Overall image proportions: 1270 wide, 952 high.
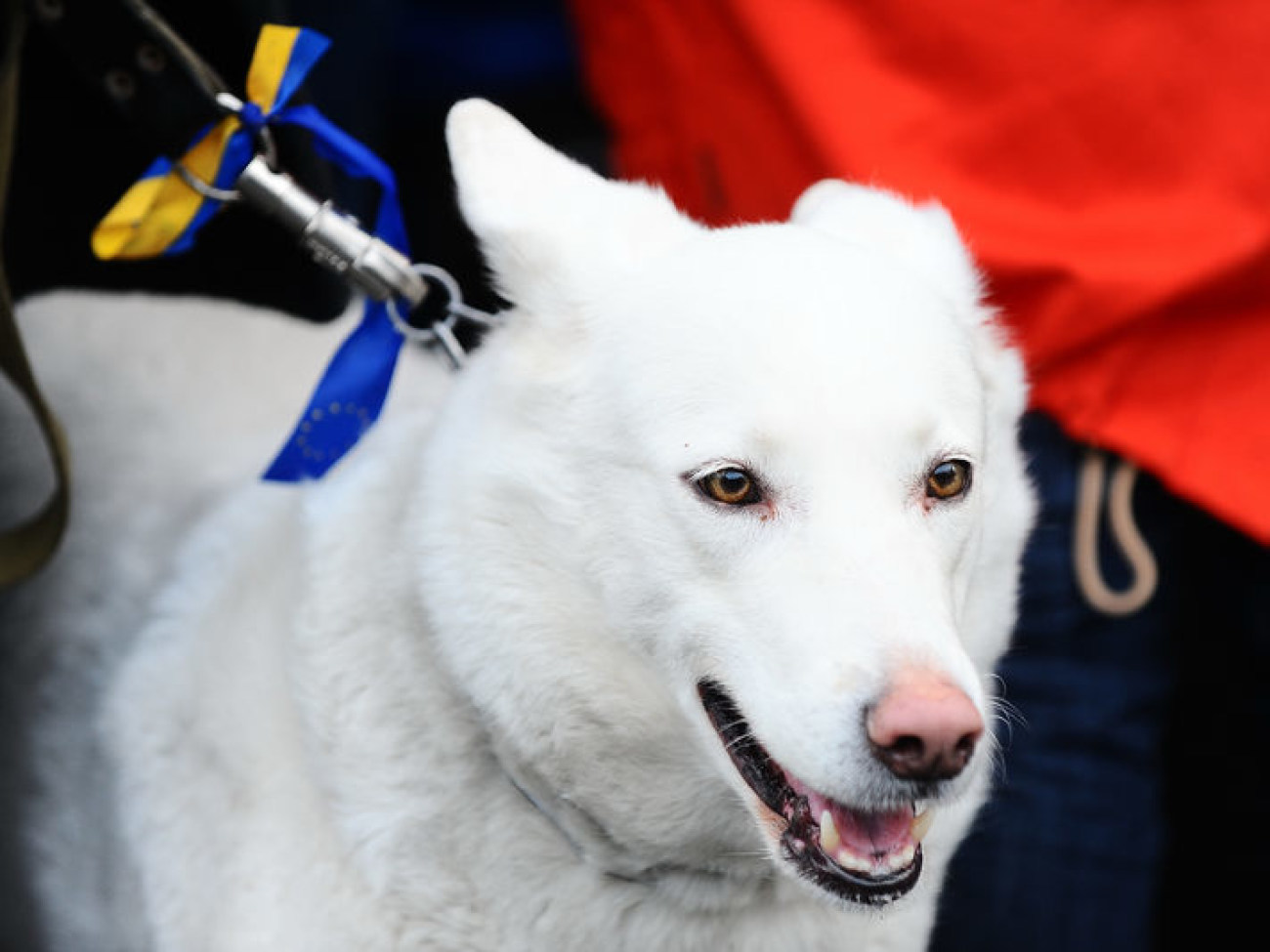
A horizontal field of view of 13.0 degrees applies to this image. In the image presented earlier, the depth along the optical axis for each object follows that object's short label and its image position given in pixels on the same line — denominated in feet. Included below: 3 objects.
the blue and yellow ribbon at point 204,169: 6.34
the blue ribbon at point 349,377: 6.39
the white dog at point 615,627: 5.97
